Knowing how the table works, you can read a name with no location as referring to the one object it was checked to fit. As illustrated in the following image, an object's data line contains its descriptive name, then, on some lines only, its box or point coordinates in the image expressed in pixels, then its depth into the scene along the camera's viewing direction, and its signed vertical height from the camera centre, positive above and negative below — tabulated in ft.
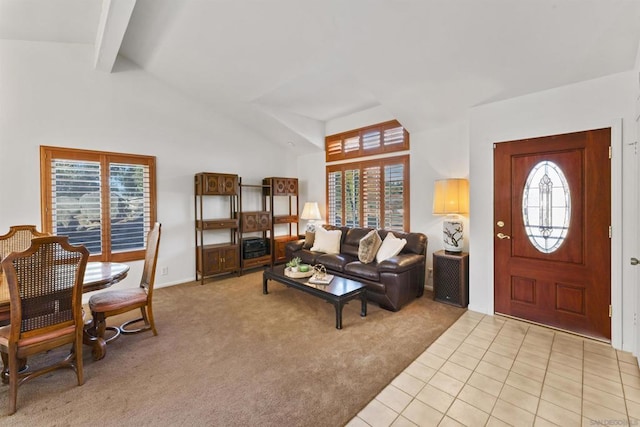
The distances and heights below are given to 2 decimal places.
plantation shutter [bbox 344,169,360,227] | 17.48 +0.89
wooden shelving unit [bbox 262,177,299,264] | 18.48 +0.04
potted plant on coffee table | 12.14 -2.40
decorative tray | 11.85 -2.71
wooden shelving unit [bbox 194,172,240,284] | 15.40 -0.68
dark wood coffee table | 9.75 -2.96
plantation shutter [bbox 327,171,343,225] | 18.56 +0.90
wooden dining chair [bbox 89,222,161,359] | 8.40 -2.80
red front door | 8.65 -0.74
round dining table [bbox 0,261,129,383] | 7.29 -1.88
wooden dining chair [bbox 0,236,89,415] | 5.86 -2.02
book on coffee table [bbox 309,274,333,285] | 11.05 -2.81
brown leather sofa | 11.34 -2.62
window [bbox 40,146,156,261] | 11.93 +0.66
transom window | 15.49 +4.25
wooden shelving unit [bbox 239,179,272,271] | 17.11 -0.68
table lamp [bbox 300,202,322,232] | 18.67 -0.05
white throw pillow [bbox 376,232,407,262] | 12.93 -1.76
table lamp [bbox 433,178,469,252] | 12.16 +0.23
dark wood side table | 11.59 -2.91
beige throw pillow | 13.15 -1.76
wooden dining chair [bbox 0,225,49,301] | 9.02 -0.83
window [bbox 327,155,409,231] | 15.43 +1.06
